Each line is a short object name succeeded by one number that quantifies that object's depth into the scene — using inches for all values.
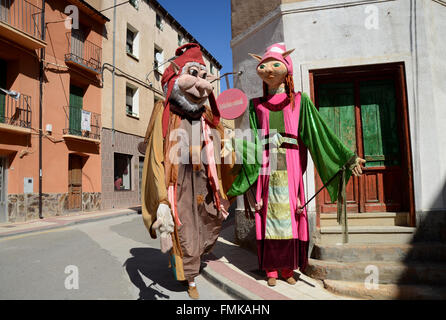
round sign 163.8
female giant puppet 139.4
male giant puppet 130.9
